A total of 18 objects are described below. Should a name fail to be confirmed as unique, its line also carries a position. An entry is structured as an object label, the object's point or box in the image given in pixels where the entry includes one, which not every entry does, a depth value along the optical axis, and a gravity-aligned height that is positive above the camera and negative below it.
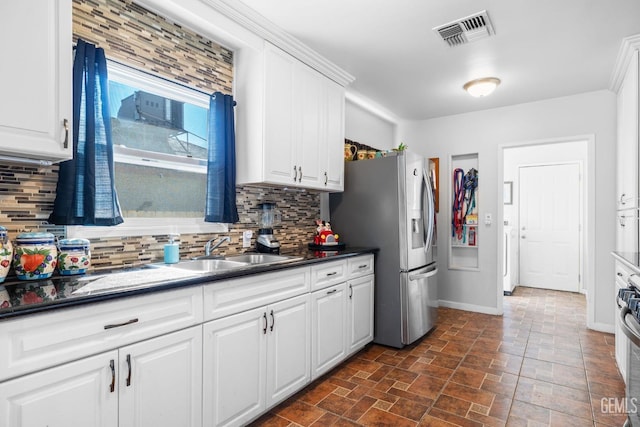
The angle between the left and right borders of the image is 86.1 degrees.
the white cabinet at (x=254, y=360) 1.68 -0.81
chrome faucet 2.33 -0.21
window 2.02 +0.40
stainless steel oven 1.20 -0.63
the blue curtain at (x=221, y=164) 2.38 +0.36
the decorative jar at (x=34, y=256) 1.45 -0.17
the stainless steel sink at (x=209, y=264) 2.18 -0.32
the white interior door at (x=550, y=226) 5.43 -0.18
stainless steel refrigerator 3.08 -0.15
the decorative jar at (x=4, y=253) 1.36 -0.15
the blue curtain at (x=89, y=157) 1.64 +0.29
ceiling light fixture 3.41 +1.31
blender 2.68 -0.11
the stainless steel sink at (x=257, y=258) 2.41 -0.31
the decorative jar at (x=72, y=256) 1.59 -0.19
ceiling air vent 2.41 +1.37
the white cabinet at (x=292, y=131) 2.49 +0.68
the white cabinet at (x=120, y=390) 1.10 -0.65
